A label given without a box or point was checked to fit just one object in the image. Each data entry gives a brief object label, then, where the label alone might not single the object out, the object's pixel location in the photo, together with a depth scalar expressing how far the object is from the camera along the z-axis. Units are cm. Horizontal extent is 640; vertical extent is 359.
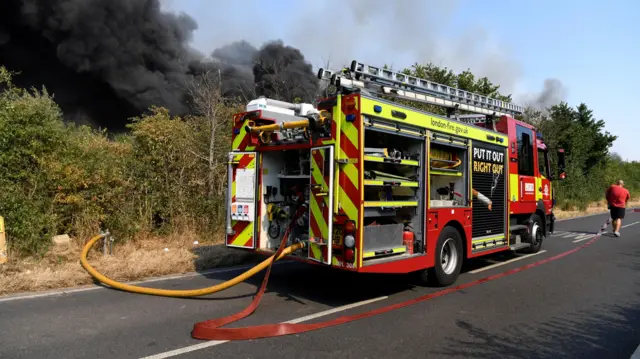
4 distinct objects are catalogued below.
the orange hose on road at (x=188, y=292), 532
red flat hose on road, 421
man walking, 1350
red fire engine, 524
